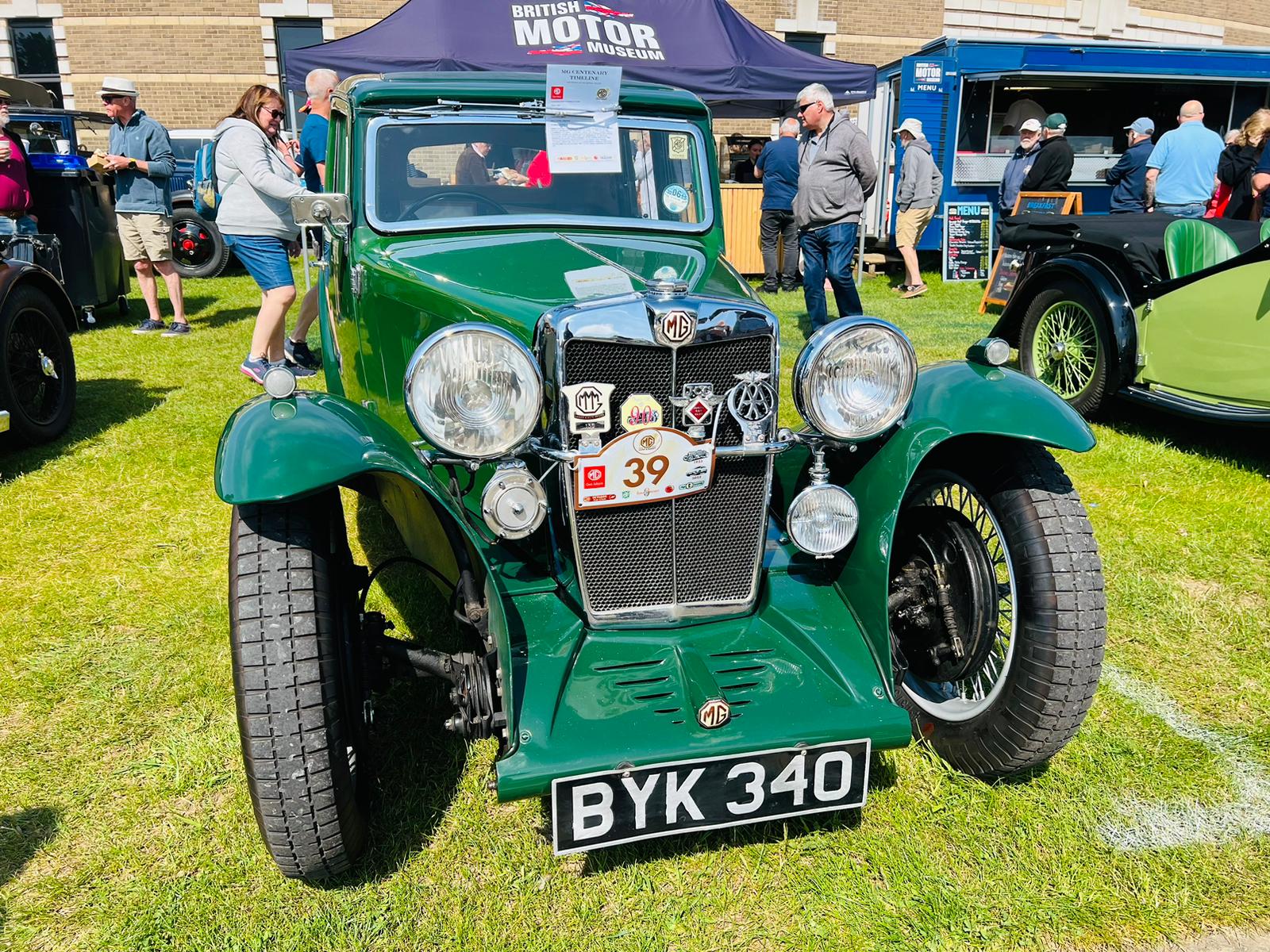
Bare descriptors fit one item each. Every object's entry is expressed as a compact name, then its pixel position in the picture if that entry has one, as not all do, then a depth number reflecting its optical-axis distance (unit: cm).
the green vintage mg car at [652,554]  205
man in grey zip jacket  712
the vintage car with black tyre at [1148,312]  483
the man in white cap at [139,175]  762
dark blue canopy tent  998
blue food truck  1180
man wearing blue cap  960
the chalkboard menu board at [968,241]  1141
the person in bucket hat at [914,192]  1091
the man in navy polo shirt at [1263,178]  752
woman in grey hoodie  559
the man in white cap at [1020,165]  1051
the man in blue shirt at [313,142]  637
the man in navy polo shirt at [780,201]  1051
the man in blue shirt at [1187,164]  798
